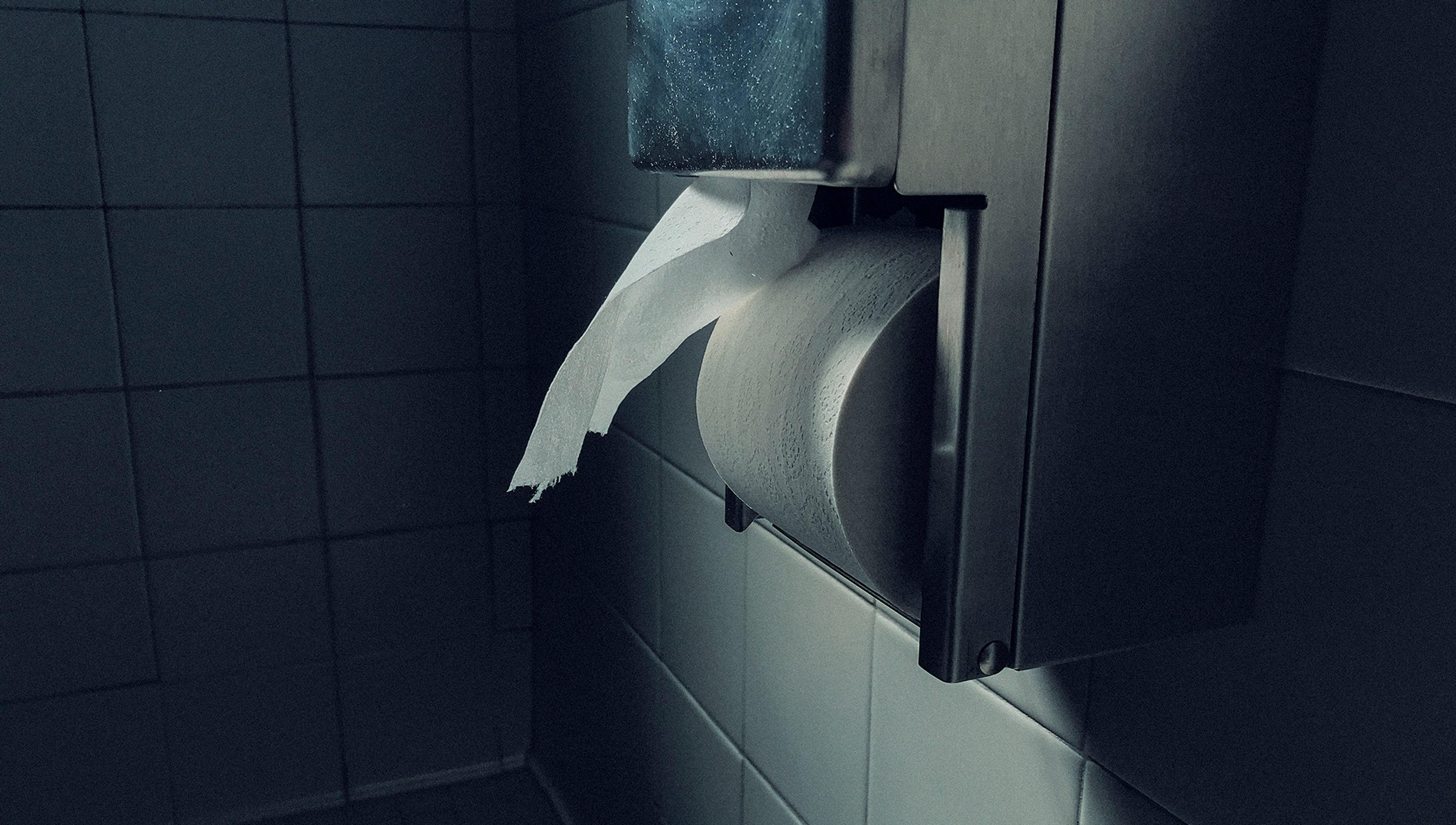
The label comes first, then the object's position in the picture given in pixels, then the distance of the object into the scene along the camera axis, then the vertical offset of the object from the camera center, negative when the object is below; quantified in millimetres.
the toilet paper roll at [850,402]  387 -82
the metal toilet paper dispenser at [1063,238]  339 -22
